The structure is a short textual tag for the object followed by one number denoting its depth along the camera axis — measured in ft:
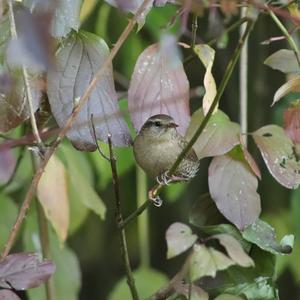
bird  12.10
